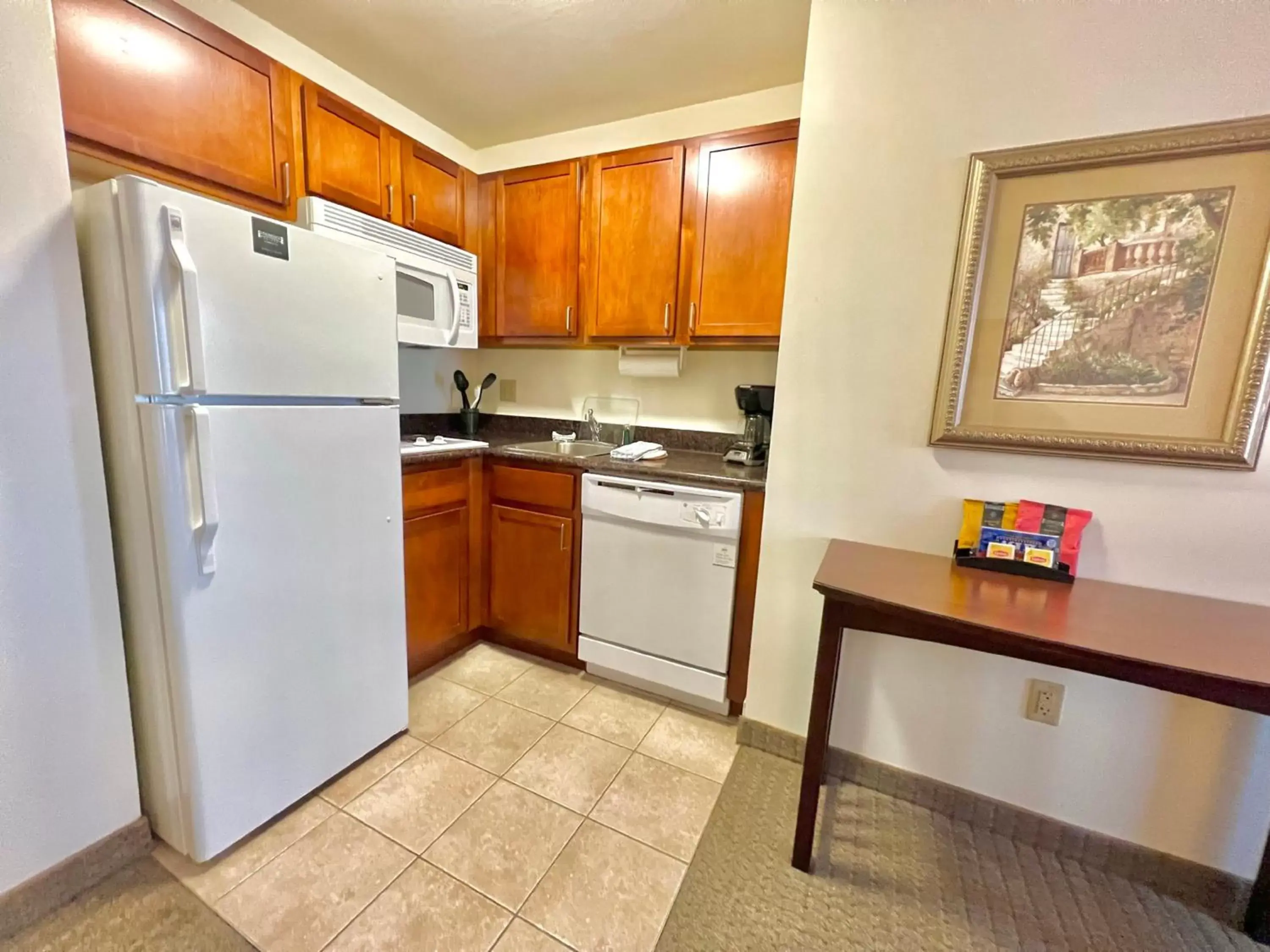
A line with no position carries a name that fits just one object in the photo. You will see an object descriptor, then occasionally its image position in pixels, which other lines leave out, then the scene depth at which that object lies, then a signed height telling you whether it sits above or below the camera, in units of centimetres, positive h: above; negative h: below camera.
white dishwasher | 173 -67
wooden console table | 84 -39
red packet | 120 -24
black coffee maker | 188 -6
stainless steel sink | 213 -23
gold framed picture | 106 +29
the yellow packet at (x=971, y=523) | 129 -27
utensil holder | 262 -15
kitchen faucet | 253 -13
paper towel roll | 226 +19
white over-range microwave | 174 +49
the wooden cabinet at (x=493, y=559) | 190 -68
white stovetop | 183 -21
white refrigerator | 103 -24
